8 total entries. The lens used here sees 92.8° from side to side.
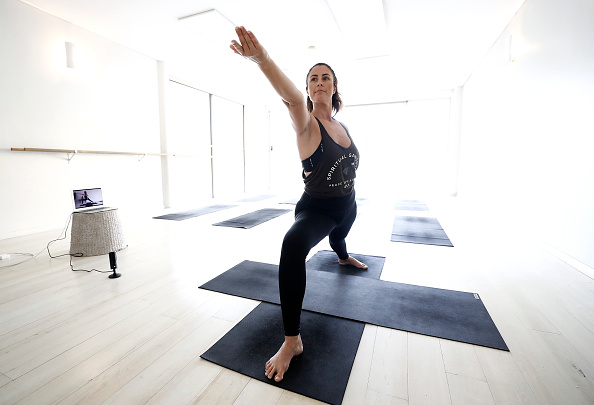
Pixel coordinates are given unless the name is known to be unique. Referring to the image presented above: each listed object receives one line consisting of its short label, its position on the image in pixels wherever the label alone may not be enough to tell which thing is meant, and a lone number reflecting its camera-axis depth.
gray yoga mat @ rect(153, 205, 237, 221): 4.27
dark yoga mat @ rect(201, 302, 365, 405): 1.03
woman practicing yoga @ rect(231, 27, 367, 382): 1.03
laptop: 3.33
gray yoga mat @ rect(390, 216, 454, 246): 2.96
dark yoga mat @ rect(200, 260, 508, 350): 1.37
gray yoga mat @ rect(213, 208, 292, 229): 3.75
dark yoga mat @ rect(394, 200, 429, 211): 4.94
